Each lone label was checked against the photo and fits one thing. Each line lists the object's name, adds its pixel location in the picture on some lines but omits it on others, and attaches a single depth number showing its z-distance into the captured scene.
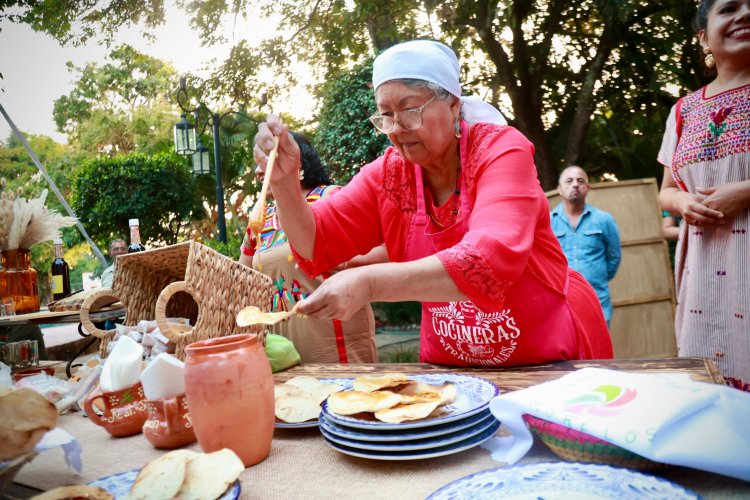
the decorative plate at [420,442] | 0.88
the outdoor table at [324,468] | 0.80
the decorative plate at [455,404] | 0.90
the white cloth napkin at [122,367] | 1.16
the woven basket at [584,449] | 0.78
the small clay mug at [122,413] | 1.16
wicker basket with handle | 1.34
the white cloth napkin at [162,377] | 1.03
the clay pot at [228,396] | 0.90
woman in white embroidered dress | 1.71
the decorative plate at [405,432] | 0.89
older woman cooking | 1.18
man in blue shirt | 4.29
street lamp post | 6.86
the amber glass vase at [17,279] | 2.23
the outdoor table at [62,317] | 1.91
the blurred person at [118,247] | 5.80
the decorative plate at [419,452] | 0.87
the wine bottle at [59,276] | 2.76
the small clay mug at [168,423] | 1.04
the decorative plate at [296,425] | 1.08
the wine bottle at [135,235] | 2.29
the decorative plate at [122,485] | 0.76
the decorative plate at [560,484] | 0.68
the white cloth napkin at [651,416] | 0.72
